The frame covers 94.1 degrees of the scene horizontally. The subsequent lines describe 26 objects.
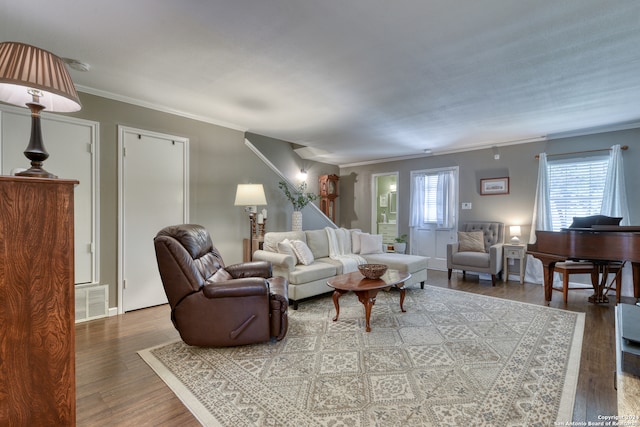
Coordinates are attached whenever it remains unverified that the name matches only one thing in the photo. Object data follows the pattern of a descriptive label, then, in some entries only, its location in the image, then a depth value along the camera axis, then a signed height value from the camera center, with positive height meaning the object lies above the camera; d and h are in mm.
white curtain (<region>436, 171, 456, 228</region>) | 5930 +194
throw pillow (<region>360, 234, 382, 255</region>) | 4738 -548
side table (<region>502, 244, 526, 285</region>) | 4832 -705
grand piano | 3008 -394
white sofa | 3477 -715
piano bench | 3654 -739
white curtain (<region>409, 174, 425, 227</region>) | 6316 +201
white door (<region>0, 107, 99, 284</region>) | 2754 +481
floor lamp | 3949 +182
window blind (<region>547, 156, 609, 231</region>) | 4422 +380
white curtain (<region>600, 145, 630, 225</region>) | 4164 +314
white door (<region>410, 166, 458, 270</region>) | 5918 -376
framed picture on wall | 5277 +460
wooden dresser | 1106 -371
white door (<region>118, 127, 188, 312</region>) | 3410 +75
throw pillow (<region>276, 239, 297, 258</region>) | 3657 -484
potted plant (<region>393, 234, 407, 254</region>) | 6258 -734
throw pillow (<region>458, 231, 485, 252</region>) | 5160 -537
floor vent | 3105 -1007
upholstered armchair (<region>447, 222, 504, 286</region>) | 4741 -656
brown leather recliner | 2363 -778
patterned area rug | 1672 -1142
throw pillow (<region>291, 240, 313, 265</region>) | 3801 -548
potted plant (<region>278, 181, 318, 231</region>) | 4871 +164
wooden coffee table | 2871 -753
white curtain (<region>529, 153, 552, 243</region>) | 4785 +140
